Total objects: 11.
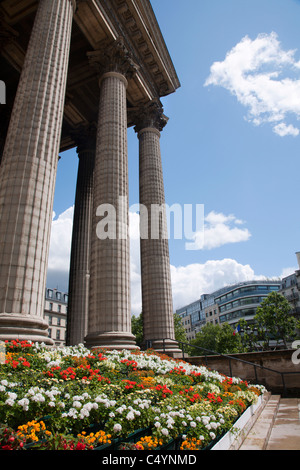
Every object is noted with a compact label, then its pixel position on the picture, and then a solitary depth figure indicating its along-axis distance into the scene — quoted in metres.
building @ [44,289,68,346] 77.25
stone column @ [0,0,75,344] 9.44
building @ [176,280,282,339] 95.19
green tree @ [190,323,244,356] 68.97
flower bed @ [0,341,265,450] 4.24
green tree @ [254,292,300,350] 57.31
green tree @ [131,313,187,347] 57.17
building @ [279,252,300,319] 79.75
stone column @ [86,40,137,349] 13.81
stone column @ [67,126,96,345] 22.72
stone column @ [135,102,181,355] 18.75
